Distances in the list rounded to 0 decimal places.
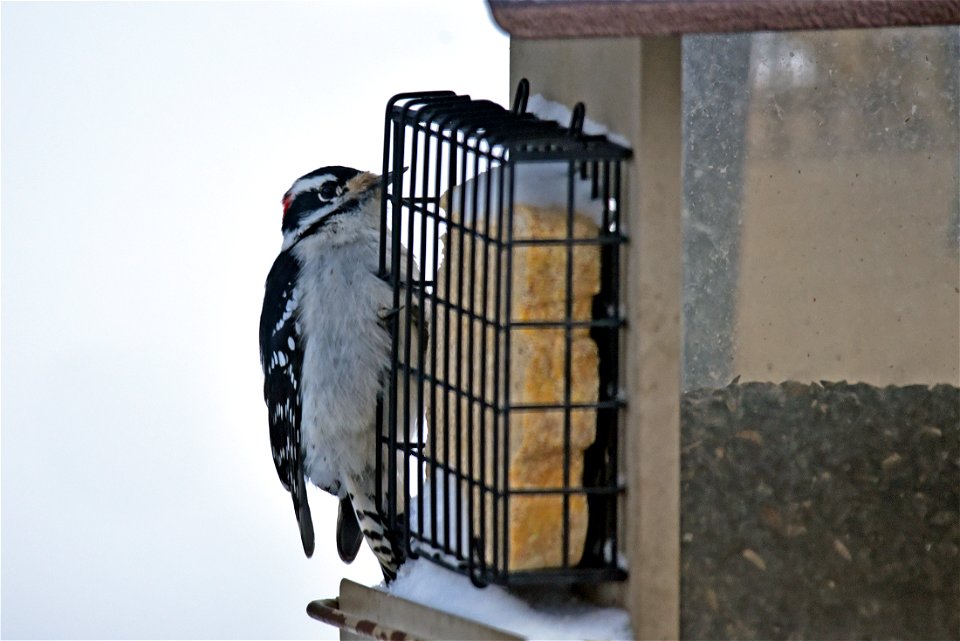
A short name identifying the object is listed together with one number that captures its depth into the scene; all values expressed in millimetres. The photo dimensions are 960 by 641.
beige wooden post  4457
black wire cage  4695
